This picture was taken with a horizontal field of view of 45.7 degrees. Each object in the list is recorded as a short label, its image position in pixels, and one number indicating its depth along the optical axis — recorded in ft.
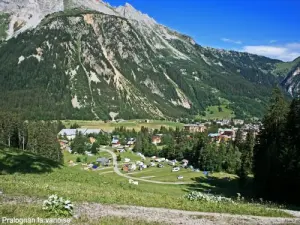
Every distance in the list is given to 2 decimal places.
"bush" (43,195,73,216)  61.82
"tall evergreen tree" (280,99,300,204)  177.68
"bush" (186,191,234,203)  95.45
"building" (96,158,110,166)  518.45
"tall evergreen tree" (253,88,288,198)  199.00
